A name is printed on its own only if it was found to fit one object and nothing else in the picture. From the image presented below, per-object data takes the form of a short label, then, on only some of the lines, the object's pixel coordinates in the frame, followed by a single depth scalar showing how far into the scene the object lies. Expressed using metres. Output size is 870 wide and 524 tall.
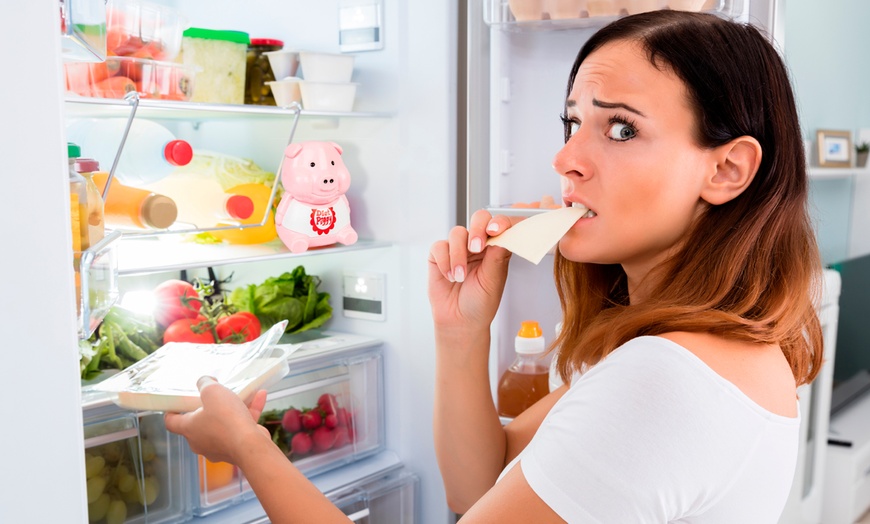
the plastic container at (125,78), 1.38
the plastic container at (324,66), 1.70
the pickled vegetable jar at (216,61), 1.60
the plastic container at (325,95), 1.70
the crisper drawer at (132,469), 1.40
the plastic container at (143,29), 1.37
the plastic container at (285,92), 1.73
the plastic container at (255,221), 1.75
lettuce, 1.82
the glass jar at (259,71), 1.80
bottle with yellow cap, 1.63
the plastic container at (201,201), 1.64
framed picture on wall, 3.39
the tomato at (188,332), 1.60
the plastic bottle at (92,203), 0.95
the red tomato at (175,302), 1.67
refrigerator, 1.64
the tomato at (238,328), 1.70
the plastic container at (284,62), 1.75
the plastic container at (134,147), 1.50
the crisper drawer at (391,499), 1.78
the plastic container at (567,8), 1.47
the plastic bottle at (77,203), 0.91
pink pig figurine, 1.69
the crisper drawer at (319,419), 1.59
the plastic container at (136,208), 1.38
